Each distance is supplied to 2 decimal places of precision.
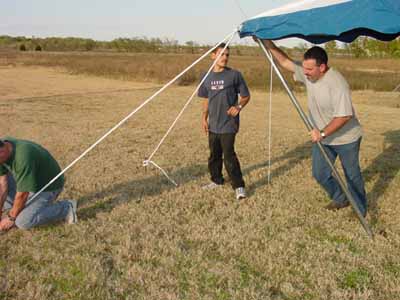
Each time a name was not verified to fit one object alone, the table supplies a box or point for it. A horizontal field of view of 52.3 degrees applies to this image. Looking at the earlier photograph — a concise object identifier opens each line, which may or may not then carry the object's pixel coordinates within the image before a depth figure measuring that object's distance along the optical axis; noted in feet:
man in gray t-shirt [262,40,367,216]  12.30
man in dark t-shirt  15.79
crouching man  11.68
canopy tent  10.43
